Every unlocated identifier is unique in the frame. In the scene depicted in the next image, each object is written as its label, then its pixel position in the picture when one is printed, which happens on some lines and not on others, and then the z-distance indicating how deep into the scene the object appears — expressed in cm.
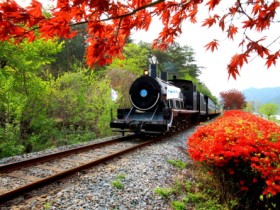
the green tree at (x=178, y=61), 4106
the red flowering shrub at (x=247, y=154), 340
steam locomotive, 859
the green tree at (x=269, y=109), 3012
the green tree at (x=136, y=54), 2754
